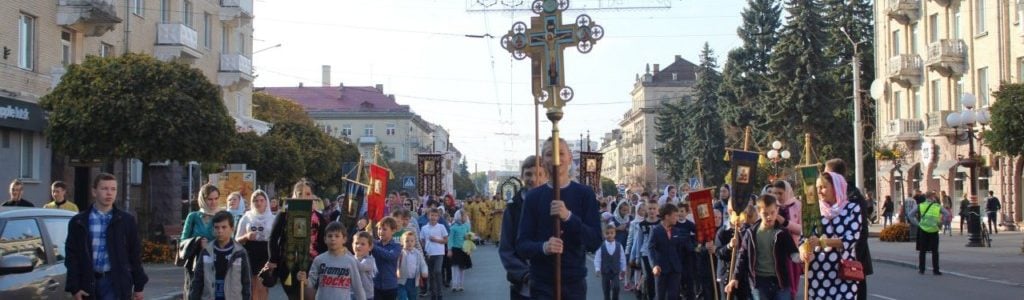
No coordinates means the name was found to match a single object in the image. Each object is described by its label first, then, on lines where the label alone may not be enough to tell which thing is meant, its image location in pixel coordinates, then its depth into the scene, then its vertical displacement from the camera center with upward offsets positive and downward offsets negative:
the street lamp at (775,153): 33.82 +0.88
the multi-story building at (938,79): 40.06 +3.88
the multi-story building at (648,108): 127.25 +8.54
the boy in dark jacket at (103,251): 8.80 -0.48
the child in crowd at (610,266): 15.38 -1.06
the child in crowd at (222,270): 11.09 -0.78
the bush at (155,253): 26.14 -1.45
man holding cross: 7.53 -0.32
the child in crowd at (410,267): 13.54 -0.94
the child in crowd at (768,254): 10.30 -0.61
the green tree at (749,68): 63.28 +6.25
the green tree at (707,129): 75.12 +3.52
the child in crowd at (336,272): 10.51 -0.76
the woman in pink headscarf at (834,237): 9.45 -0.43
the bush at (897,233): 34.12 -1.46
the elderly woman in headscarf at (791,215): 10.41 -0.29
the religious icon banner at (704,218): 13.45 -0.39
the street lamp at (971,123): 26.50 +1.33
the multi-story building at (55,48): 27.52 +3.72
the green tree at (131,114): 25.70 +1.61
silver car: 9.28 -0.53
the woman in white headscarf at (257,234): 13.32 -0.53
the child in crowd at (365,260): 10.96 -0.69
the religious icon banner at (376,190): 14.46 -0.05
